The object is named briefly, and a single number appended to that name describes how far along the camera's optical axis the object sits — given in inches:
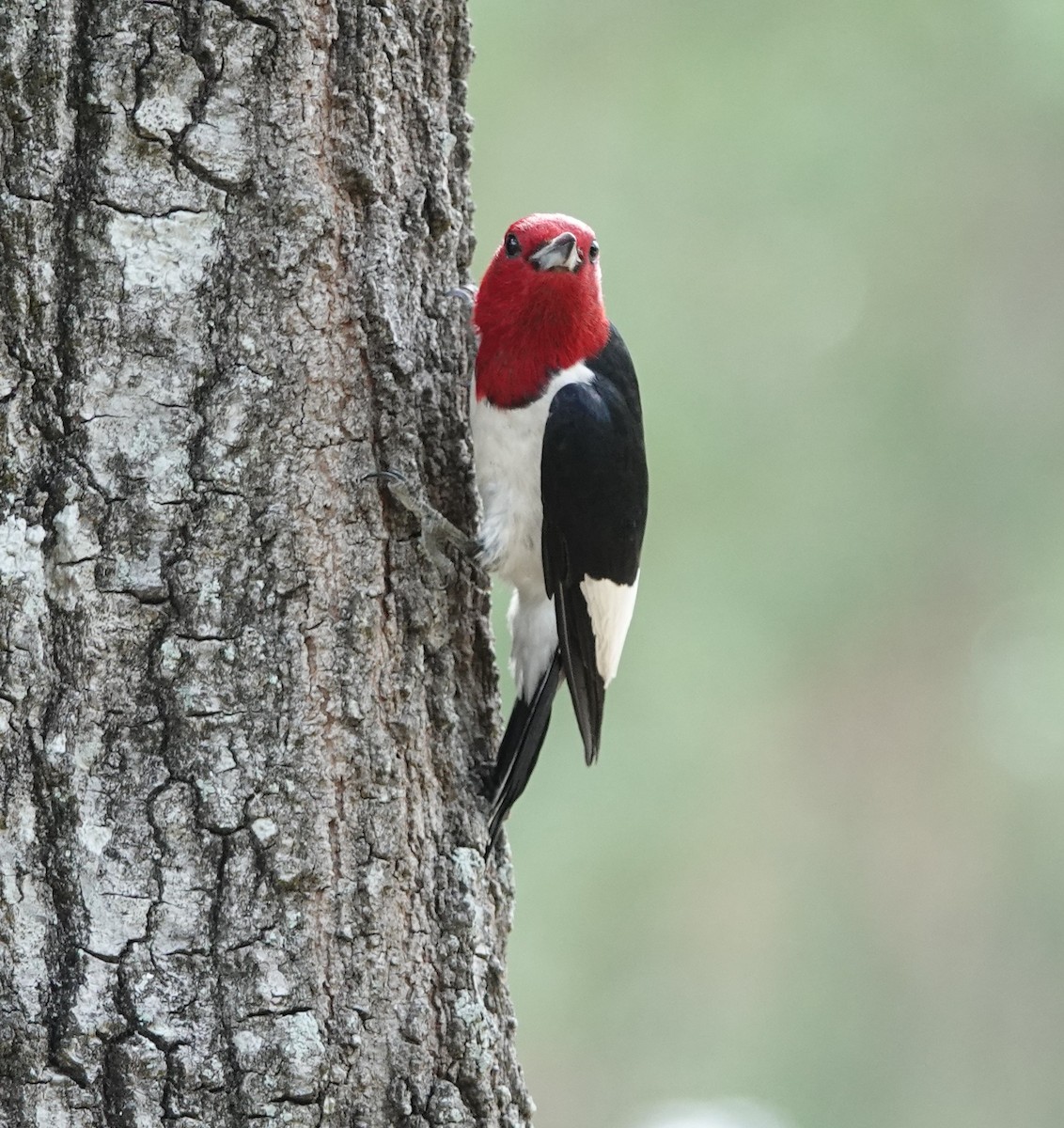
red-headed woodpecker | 378.2
